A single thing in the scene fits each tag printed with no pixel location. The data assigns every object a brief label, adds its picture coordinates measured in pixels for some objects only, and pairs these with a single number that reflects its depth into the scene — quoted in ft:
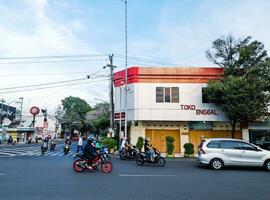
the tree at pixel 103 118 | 110.33
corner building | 60.47
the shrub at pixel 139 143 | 57.88
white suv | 36.88
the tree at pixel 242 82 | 54.35
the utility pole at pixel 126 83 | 62.13
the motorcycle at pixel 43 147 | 61.21
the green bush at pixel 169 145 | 57.98
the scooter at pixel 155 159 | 41.29
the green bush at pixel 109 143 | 62.43
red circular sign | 151.84
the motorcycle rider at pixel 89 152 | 32.05
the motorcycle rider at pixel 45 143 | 61.79
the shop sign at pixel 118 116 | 64.65
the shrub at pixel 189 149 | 57.55
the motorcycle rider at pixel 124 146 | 49.46
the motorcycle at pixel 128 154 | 48.72
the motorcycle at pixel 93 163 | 31.53
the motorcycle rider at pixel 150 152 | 41.29
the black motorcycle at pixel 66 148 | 64.58
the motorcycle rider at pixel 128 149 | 49.20
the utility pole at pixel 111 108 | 67.14
